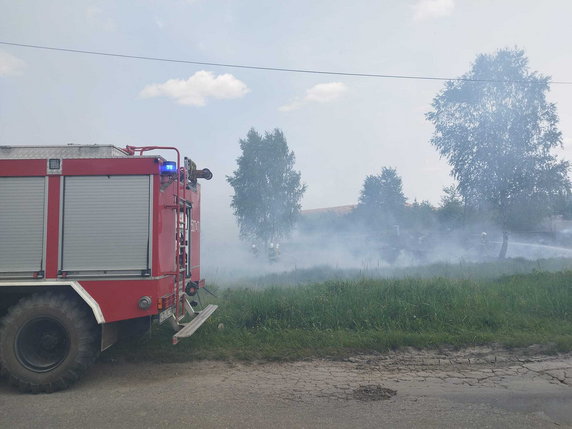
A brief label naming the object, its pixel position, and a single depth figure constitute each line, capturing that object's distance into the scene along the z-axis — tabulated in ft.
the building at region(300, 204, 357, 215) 174.97
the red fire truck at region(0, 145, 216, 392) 17.75
